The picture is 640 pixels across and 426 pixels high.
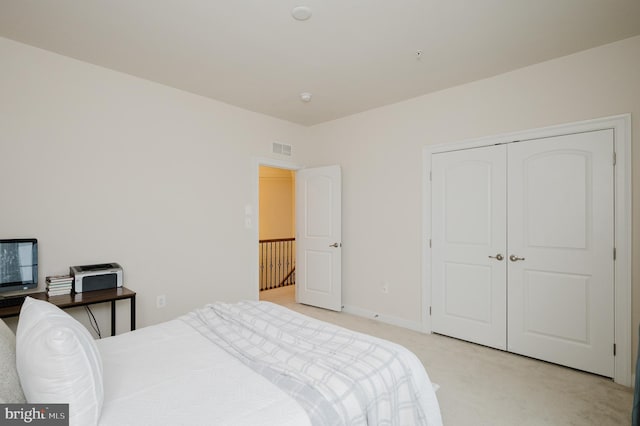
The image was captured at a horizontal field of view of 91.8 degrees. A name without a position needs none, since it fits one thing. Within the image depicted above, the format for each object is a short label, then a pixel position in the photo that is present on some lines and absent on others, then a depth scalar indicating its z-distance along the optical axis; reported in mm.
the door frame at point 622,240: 2527
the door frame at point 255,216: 4172
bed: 1095
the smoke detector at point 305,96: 3575
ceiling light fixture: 2123
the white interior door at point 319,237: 4453
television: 2432
